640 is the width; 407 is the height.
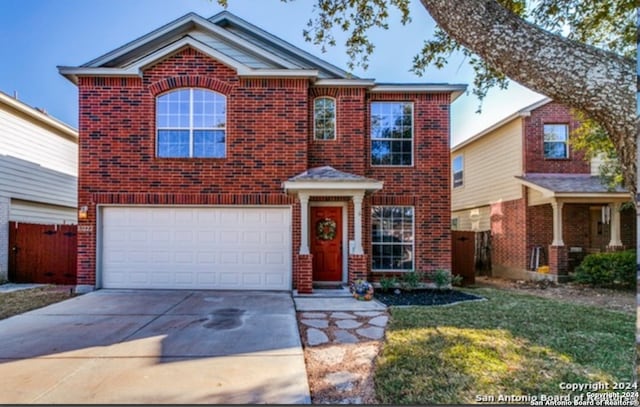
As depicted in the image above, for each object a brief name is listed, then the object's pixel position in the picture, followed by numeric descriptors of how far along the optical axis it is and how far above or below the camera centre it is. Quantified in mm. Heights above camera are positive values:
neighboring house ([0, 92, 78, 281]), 10359 +1509
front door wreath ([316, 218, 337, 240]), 9789 -255
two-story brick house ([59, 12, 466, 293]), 9172 +1188
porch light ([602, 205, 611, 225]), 12359 +161
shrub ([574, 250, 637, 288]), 10570 -1448
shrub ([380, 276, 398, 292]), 9166 -1597
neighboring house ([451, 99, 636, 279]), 11742 +572
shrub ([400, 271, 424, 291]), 9312 -1553
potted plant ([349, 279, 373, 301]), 8023 -1559
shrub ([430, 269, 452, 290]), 9469 -1521
